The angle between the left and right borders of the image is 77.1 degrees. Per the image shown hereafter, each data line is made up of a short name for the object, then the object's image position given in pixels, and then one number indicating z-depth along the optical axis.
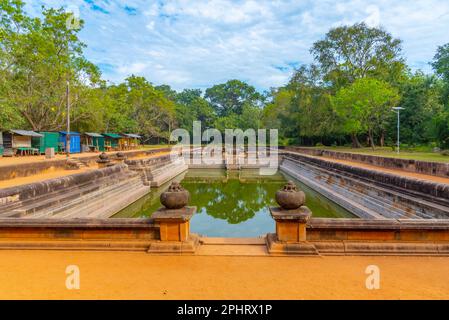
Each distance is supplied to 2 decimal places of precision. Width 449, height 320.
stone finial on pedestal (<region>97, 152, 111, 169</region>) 15.37
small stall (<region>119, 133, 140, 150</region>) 36.09
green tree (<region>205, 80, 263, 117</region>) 75.12
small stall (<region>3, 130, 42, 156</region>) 20.73
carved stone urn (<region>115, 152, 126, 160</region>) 17.36
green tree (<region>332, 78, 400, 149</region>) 25.61
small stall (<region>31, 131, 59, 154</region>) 22.86
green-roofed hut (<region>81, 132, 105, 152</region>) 28.78
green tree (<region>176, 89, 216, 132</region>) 59.62
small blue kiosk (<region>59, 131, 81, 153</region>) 25.04
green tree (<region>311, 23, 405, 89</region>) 32.56
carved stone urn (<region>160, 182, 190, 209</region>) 4.56
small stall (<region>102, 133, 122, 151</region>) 32.75
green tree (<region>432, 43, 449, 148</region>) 21.69
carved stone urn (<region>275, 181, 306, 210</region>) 4.41
